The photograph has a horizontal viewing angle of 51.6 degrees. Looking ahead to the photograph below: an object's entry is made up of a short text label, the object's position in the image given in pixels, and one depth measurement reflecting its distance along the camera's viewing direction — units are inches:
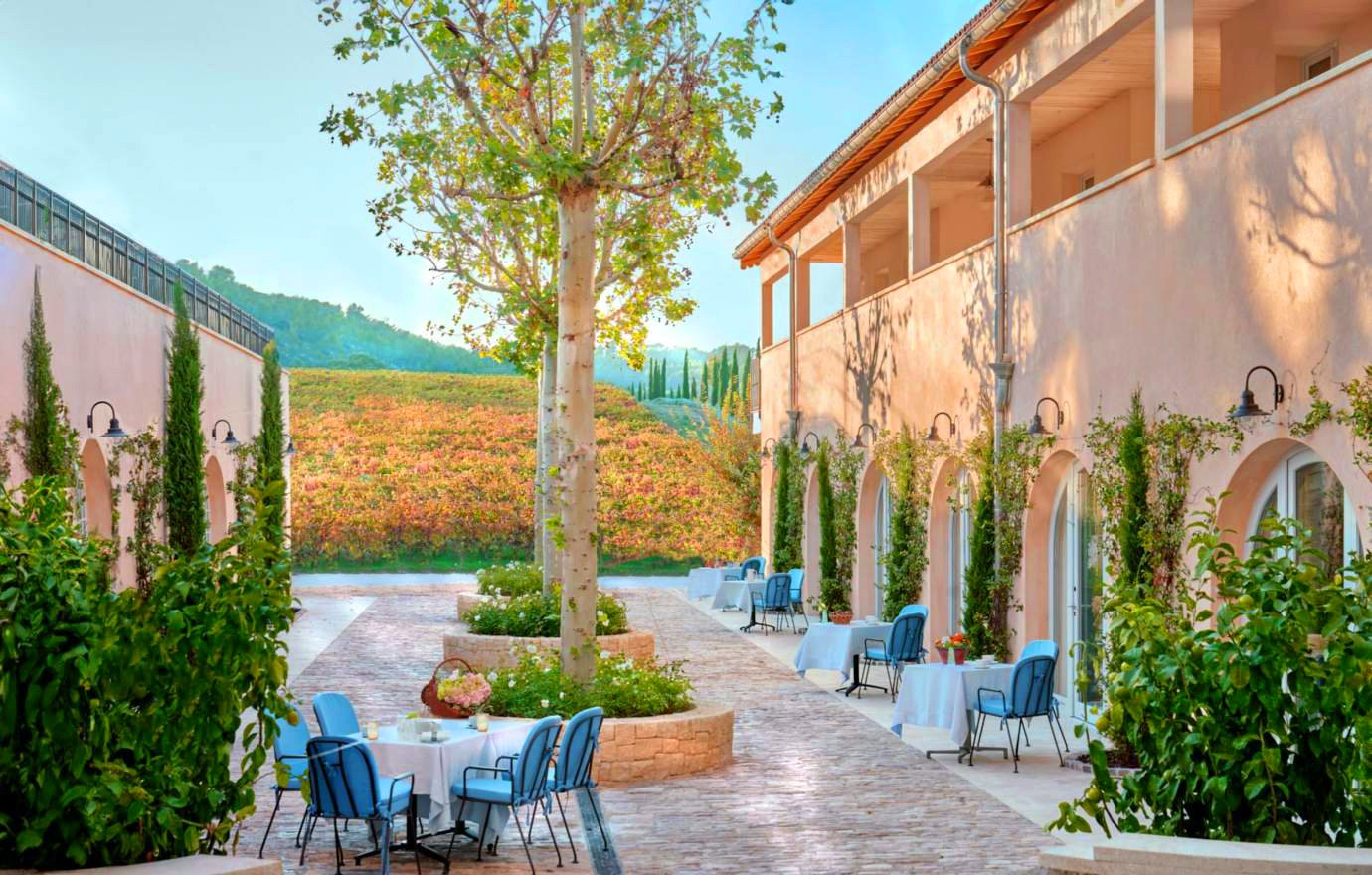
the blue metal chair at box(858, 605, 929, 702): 597.9
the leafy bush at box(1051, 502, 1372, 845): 211.6
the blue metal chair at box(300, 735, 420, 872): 314.2
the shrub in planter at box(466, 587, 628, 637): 687.1
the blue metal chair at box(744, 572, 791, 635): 886.6
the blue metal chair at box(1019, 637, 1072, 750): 470.0
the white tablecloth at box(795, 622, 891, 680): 619.5
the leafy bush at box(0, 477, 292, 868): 199.6
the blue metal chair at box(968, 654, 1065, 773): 451.2
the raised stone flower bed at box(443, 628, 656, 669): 648.4
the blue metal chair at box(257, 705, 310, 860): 350.9
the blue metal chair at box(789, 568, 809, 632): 918.4
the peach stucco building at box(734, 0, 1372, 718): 367.2
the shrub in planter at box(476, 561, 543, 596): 837.2
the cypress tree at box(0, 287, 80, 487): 570.9
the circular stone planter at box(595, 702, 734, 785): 435.2
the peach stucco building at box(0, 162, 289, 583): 568.1
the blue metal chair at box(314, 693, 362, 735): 366.0
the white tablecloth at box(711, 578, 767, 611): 961.5
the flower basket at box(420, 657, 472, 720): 411.1
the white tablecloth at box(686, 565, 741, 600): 1093.1
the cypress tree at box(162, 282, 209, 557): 791.1
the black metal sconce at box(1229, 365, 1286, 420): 372.2
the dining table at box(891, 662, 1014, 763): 463.5
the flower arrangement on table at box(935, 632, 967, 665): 478.3
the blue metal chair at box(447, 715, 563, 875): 335.9
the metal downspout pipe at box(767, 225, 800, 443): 1003.3
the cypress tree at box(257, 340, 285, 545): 1100.5
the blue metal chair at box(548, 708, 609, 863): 350.0
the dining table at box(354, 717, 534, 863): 340.2
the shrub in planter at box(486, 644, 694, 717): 447.8
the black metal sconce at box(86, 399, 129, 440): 643.0
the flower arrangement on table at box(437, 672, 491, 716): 391.9
